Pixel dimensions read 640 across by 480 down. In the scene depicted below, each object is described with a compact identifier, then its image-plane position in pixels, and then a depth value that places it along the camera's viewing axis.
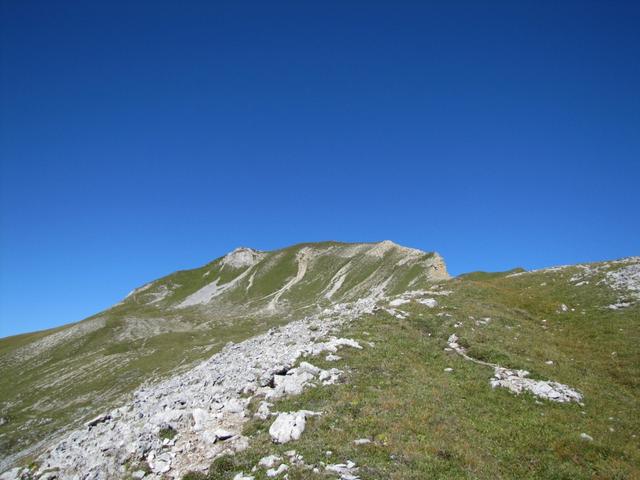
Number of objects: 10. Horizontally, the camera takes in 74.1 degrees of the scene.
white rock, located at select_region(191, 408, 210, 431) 18.23
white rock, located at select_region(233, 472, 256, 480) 14.01
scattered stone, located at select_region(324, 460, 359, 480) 13.40
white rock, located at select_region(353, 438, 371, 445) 15.71
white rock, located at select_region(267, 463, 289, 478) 14.02
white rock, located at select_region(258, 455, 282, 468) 14.62
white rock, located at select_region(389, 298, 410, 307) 39.70
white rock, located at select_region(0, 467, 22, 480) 23.88
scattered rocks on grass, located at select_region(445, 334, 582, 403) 22.05
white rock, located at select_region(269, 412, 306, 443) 16.34
